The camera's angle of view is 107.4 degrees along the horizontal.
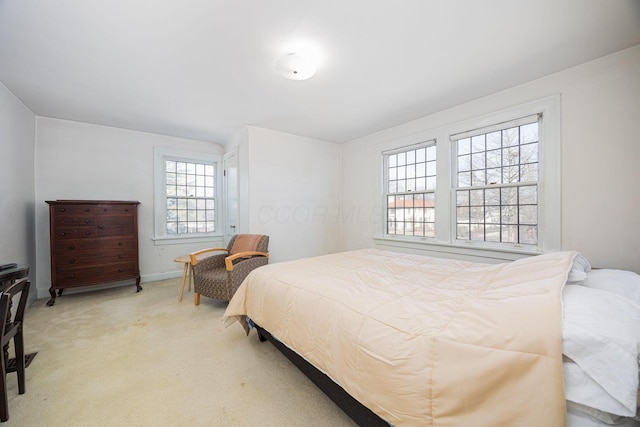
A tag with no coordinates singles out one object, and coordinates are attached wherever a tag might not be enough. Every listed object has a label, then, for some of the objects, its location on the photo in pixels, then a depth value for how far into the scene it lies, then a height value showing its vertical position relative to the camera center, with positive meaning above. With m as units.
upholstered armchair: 2.84 -0.72
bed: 0.74 -0.53
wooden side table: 3.26 -0.77
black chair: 1.28 -0.76
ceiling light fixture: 1.99 +1.26
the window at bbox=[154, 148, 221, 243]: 4.20 +0.31
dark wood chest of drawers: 3.11 -0.44
